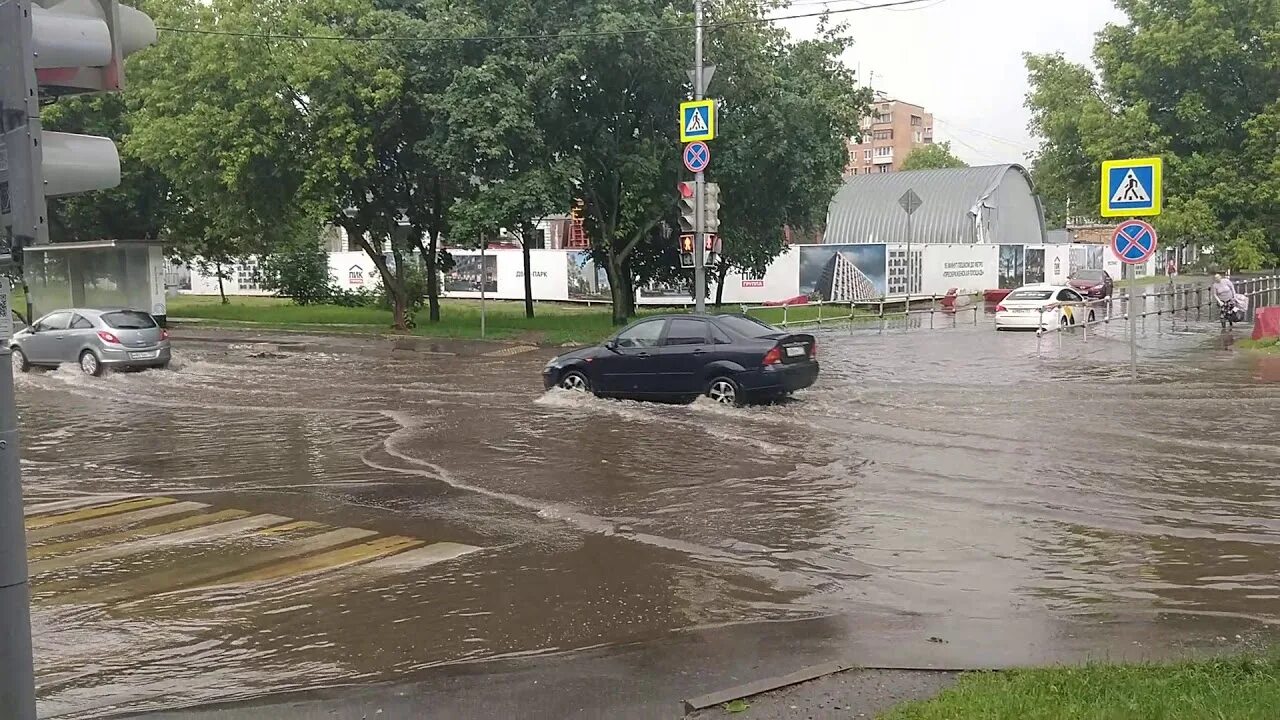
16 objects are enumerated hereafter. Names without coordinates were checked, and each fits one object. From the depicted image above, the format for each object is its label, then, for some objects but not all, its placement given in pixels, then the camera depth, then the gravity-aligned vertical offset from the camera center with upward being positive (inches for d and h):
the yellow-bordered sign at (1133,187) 693.9 +63.9
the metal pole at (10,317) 152.2 -0.5
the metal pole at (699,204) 970.1 +81.4
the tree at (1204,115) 1132.5 +182.6
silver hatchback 957.8 -25.9
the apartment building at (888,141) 6008.9 +832.3
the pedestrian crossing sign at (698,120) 934.4 +149.9
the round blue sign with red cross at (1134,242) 708.7 +29.9
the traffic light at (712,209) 970.1 +77.8
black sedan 658.8 -38.9
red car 1820.9 +9.9
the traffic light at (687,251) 970.7 +41.8
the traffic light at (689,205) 964.0 +81.9
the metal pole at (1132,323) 711.2 -23.4
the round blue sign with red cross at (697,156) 938.2 +119.8
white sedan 1262.3 -21.1
